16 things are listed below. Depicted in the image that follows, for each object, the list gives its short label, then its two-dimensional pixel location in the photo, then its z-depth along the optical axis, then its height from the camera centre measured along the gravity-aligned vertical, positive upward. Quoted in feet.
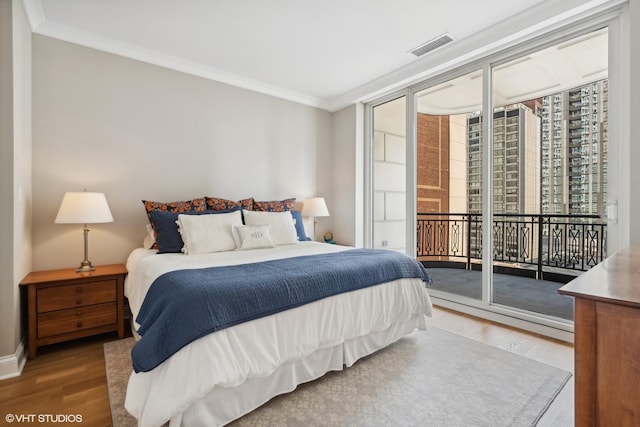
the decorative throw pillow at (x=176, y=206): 9.96 +0.13
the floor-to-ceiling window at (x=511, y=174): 9.02 +1.25
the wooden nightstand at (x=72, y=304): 7.63 -2.40
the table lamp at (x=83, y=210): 8.10 +0.00
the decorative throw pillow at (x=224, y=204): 11.10 +0.22
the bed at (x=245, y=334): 4.59 -2.25
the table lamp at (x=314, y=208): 13.53 +0.08
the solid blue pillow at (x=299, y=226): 11.89 -0.62
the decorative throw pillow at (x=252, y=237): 9.58 -0.83
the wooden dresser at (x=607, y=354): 2.64 -1.26
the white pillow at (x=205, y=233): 9.03 -0.69
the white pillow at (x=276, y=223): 10.53 -0.45
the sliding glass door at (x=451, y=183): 11.67 +1.13
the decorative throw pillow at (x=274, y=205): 11.96 +0.19
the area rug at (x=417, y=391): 5.44 -3.57
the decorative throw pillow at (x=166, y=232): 9.08 -0.64
